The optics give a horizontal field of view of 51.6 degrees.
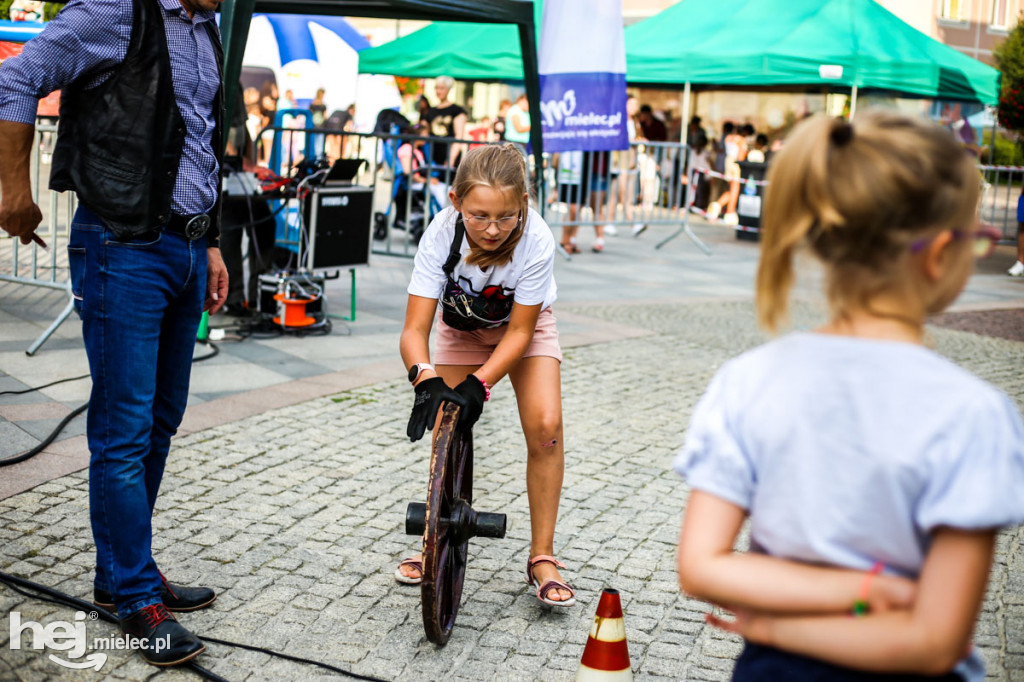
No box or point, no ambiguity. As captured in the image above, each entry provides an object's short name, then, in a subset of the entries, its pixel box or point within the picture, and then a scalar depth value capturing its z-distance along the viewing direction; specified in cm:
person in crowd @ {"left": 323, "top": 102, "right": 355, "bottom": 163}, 1585
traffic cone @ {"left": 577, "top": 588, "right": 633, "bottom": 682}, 255
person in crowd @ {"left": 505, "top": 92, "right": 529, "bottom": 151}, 1488
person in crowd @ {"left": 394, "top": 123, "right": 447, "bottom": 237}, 1161
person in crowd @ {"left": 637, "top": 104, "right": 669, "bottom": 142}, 1706
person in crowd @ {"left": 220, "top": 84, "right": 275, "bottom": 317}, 725
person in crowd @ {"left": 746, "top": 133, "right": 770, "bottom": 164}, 1712
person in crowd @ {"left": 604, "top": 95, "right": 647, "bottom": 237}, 1369
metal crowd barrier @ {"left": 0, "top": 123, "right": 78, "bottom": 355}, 615
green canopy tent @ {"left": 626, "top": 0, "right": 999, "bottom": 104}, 1491
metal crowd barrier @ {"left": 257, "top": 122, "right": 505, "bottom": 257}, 915
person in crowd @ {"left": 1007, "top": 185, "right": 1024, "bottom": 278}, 1238
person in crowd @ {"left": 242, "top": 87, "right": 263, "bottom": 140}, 1588
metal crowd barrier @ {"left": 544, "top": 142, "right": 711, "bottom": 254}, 1270
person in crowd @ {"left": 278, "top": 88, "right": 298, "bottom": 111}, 1889
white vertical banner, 966
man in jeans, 267
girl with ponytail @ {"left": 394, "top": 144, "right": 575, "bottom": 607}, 302
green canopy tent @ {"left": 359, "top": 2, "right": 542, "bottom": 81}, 1617
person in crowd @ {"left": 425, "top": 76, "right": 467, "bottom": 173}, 1366
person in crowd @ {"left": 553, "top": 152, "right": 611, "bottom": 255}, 1269
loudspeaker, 730
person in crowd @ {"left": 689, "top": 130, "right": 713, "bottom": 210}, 1831
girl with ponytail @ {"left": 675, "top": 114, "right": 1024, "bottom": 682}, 127
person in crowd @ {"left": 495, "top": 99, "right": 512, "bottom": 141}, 1577
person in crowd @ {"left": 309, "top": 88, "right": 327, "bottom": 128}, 2057
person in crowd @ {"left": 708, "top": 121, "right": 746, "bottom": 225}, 1872
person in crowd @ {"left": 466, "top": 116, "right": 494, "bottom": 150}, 1589
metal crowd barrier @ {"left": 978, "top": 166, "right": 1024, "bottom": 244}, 1677
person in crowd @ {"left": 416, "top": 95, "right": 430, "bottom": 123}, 1418
